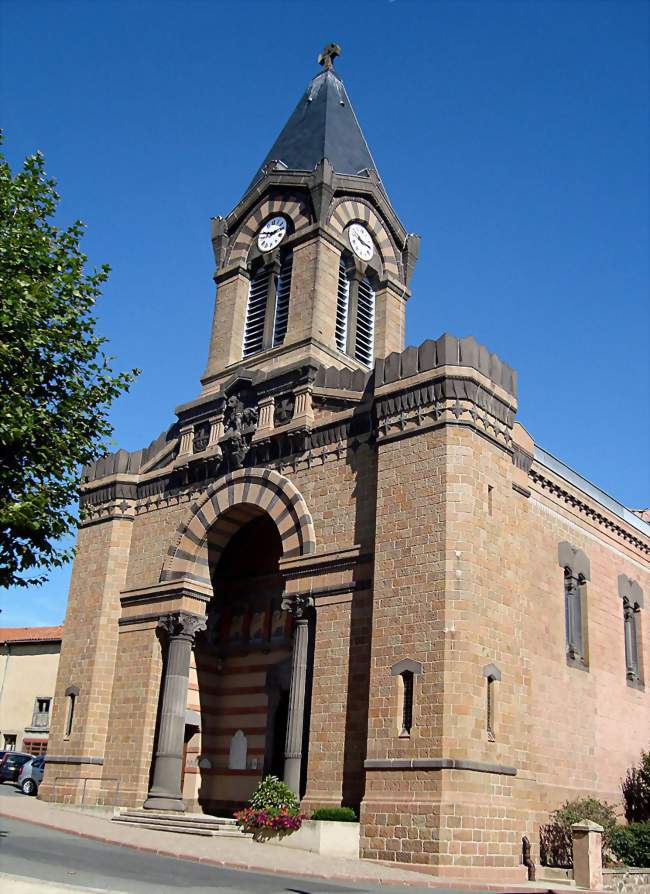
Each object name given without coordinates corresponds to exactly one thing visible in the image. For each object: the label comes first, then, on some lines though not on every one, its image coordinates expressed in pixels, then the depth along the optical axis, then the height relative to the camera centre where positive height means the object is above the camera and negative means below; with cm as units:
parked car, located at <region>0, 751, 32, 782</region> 3512 -12
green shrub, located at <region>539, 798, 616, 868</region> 2152 -71
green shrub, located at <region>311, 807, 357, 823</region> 1962 -64
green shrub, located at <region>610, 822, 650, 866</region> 2189 -104
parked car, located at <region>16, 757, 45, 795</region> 3064 -39
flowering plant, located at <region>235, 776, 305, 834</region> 1978 -66
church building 1978 +501
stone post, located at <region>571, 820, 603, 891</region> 1917 -113
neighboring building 4616 +352
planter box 1906 -109
